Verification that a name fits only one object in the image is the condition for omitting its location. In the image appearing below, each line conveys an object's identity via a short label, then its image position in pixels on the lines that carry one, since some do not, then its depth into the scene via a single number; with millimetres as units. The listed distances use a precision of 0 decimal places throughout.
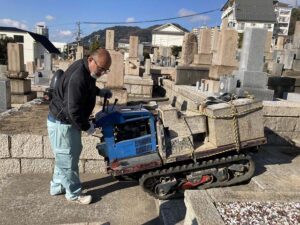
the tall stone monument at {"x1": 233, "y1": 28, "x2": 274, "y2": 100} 6594
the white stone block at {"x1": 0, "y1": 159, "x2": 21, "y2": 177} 4824
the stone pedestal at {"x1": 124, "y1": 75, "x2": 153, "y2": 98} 12508
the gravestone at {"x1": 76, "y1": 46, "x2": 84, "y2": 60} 23695
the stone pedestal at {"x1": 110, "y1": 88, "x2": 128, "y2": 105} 7884
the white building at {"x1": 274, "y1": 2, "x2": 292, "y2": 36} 66938
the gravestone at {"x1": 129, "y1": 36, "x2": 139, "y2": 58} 16828
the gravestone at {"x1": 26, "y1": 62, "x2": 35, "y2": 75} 21188
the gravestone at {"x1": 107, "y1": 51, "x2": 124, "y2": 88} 7867
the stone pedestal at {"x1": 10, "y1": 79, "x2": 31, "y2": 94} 9607
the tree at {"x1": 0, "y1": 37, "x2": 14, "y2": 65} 38188
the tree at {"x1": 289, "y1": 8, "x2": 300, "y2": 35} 66438
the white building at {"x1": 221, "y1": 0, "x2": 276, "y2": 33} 55875
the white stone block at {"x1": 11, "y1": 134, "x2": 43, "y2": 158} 4746
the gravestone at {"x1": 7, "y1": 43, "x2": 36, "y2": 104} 9578
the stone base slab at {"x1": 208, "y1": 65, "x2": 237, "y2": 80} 8508
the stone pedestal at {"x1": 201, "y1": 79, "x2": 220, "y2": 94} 8107
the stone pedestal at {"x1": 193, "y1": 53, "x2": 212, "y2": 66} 13016
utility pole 53834
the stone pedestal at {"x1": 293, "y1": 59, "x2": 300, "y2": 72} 12832
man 3506
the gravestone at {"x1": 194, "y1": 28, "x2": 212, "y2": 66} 13078
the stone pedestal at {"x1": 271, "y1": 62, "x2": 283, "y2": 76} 13062
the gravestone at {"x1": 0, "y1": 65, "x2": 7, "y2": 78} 13228
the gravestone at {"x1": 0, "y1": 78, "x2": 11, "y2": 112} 6977
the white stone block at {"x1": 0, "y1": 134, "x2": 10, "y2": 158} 4711
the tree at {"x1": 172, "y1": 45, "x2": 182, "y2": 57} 46709
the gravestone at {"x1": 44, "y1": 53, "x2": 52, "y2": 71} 14438
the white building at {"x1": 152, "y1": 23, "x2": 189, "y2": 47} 77625
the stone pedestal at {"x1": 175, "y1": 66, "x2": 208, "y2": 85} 10398
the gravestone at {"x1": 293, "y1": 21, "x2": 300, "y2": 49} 13933
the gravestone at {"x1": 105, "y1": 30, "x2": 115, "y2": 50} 17781
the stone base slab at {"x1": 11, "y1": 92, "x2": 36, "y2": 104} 9648
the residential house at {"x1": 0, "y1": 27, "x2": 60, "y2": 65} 46719
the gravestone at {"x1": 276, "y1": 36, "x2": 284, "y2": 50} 27611
